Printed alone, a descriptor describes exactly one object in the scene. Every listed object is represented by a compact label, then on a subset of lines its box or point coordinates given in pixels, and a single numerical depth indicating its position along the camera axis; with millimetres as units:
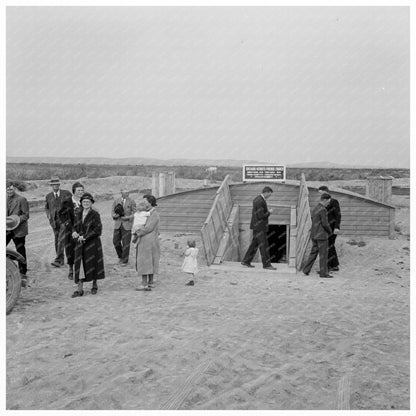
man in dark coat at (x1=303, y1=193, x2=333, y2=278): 10586
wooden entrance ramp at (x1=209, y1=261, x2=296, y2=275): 11211
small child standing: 9422
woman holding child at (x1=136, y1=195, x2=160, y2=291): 8672
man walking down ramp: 11297
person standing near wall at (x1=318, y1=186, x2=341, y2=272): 11391
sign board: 16672
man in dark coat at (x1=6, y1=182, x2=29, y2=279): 8711
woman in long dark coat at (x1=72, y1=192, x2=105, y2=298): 7934
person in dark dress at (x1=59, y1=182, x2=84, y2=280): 9312
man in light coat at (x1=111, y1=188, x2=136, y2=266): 10852
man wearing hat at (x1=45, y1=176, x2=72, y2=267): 10070
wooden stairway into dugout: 12211
